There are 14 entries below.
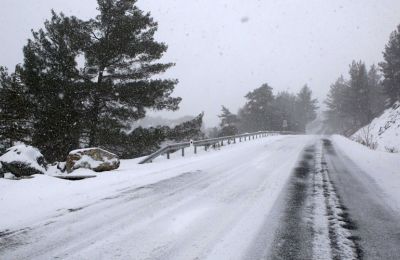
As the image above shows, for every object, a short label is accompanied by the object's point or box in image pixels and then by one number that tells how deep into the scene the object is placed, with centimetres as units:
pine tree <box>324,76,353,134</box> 6862
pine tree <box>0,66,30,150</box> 1781
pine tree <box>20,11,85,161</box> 1758
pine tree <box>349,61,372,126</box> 6092
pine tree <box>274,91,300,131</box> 6966
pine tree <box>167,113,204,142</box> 2016
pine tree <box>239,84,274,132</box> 6788
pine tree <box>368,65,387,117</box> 7417
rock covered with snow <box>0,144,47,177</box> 959
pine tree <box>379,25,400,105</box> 4947
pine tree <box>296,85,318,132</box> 9712
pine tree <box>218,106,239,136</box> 5747
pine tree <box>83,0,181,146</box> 1797
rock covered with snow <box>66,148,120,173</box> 995
